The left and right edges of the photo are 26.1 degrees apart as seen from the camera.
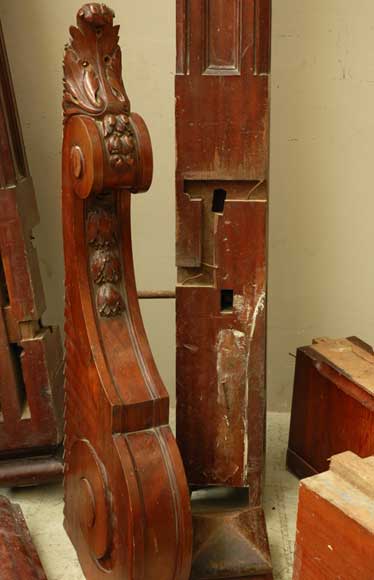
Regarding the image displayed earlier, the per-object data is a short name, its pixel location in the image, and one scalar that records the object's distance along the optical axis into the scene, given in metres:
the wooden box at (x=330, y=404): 1.74
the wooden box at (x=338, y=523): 1.11
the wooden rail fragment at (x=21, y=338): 1.80
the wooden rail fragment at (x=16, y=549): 1.54
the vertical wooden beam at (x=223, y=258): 1.60
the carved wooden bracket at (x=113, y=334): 1.40
